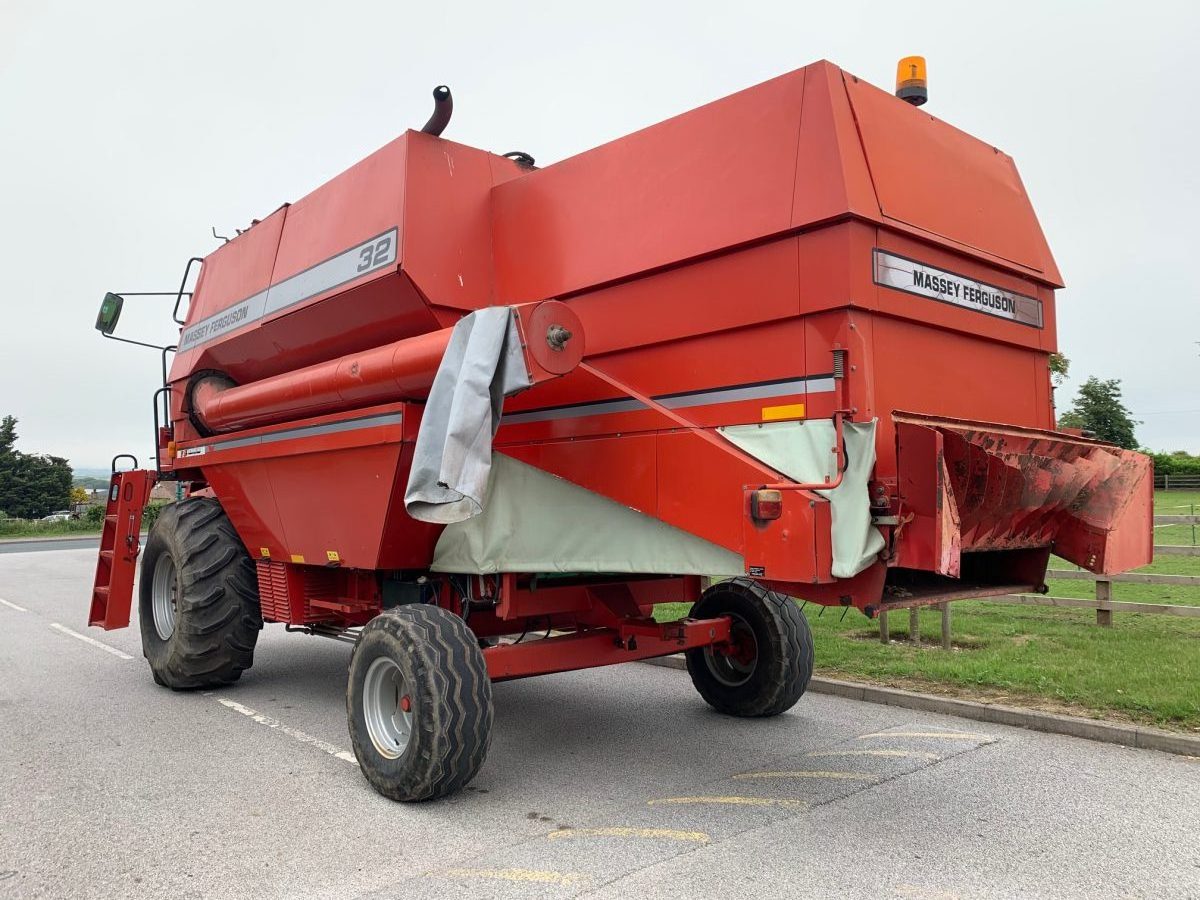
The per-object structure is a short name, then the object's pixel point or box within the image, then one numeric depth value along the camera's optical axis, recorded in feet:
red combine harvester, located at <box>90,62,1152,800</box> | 13.05
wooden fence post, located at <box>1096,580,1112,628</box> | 29.58
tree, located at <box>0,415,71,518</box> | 157.69
